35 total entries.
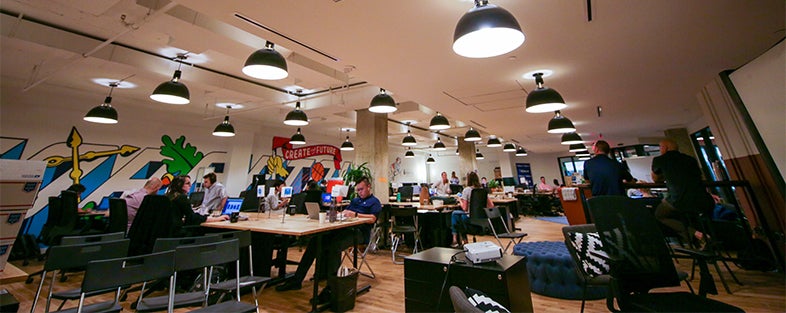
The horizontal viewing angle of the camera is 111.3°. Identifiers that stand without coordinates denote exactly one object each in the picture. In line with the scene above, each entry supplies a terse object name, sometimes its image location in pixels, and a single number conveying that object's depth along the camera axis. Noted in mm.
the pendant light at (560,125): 4500
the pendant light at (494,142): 8191
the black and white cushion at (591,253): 2182
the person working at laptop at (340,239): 3285
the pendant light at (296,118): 5004
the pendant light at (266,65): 2660
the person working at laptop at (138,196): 3740
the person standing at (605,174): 3616
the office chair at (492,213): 4491
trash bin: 2869
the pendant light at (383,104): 4016
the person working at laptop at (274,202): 5312
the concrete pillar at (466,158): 11602
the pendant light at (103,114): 4391
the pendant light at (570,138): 6375
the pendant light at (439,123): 5406
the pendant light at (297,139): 7434
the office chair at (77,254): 1903
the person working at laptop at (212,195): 4921
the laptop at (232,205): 3735
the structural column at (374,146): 7098
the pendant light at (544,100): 3344
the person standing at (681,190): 3141
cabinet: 1656
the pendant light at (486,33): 1617
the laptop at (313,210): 3690
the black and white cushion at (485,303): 1103
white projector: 1790
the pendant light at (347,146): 9520
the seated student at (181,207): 3271
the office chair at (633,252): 1791
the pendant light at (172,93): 3424
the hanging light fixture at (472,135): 6792
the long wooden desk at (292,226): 2754
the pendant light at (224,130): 5793
